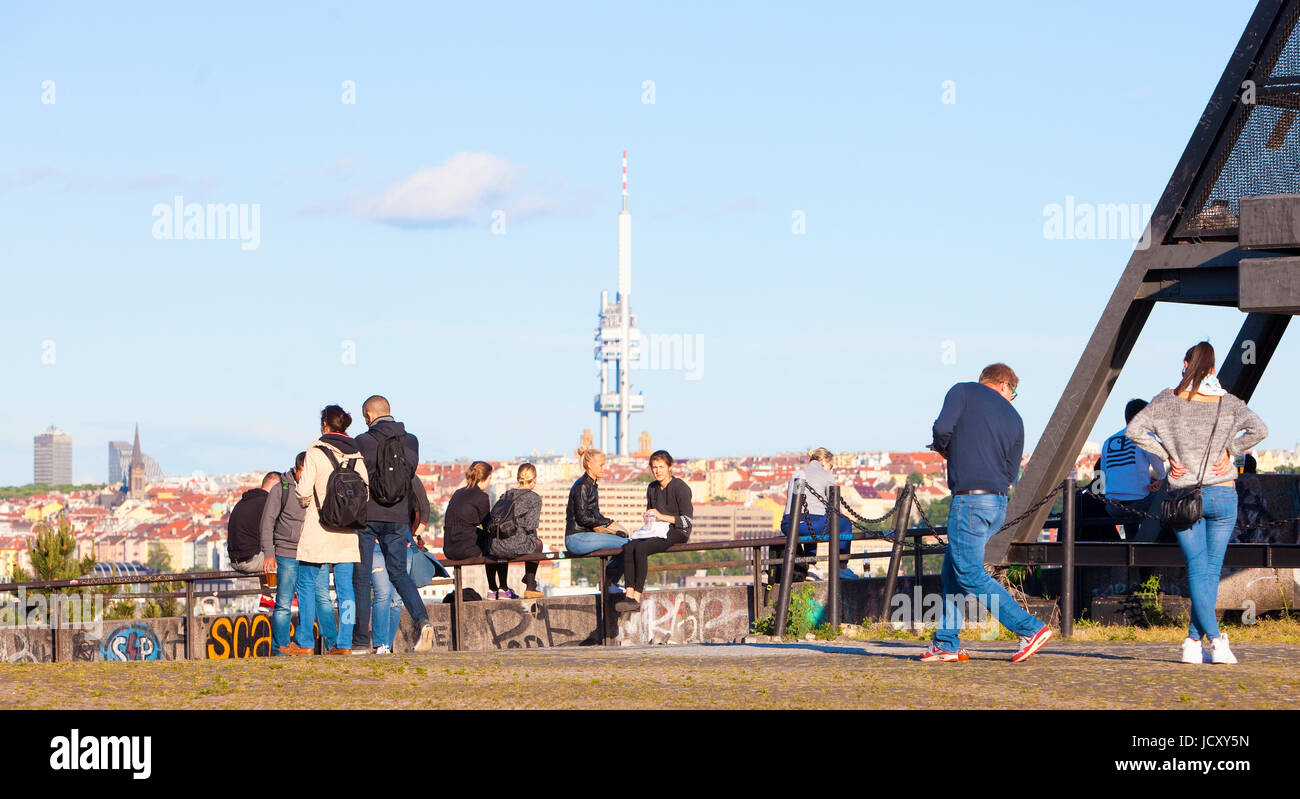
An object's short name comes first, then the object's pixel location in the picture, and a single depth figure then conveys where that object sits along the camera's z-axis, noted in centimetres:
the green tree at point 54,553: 3111
